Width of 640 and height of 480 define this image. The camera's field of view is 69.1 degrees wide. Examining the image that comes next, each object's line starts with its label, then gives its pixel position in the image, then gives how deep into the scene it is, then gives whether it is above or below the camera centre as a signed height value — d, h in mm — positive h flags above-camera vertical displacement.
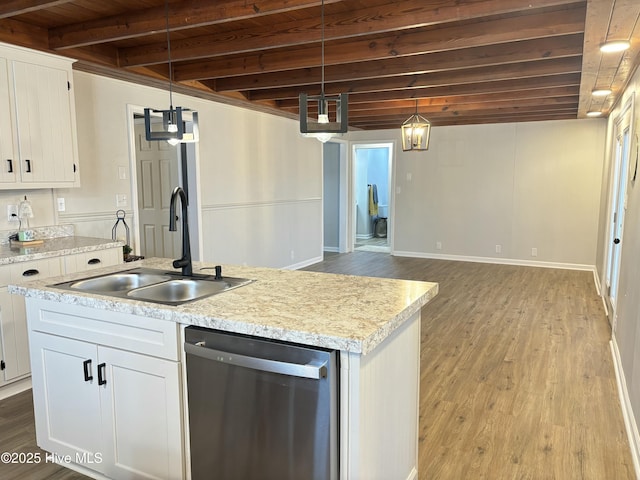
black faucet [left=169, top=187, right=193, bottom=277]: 2104 -249
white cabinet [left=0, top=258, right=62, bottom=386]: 2912 -883
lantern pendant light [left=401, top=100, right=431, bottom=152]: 5133 +546
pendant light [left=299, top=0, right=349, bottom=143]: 2012 +274
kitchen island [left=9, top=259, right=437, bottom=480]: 1564 -714
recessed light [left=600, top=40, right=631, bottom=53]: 2816 +842
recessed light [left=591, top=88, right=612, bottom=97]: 4496 +893
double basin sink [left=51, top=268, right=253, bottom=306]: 2170 -483
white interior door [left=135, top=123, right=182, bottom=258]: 5176 -75
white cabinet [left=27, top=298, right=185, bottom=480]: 1865 -886
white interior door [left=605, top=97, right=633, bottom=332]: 4025 -196
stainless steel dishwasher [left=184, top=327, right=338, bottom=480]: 1533 -792
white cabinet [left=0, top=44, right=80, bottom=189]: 3177 +442
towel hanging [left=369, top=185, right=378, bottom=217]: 10761 -420
